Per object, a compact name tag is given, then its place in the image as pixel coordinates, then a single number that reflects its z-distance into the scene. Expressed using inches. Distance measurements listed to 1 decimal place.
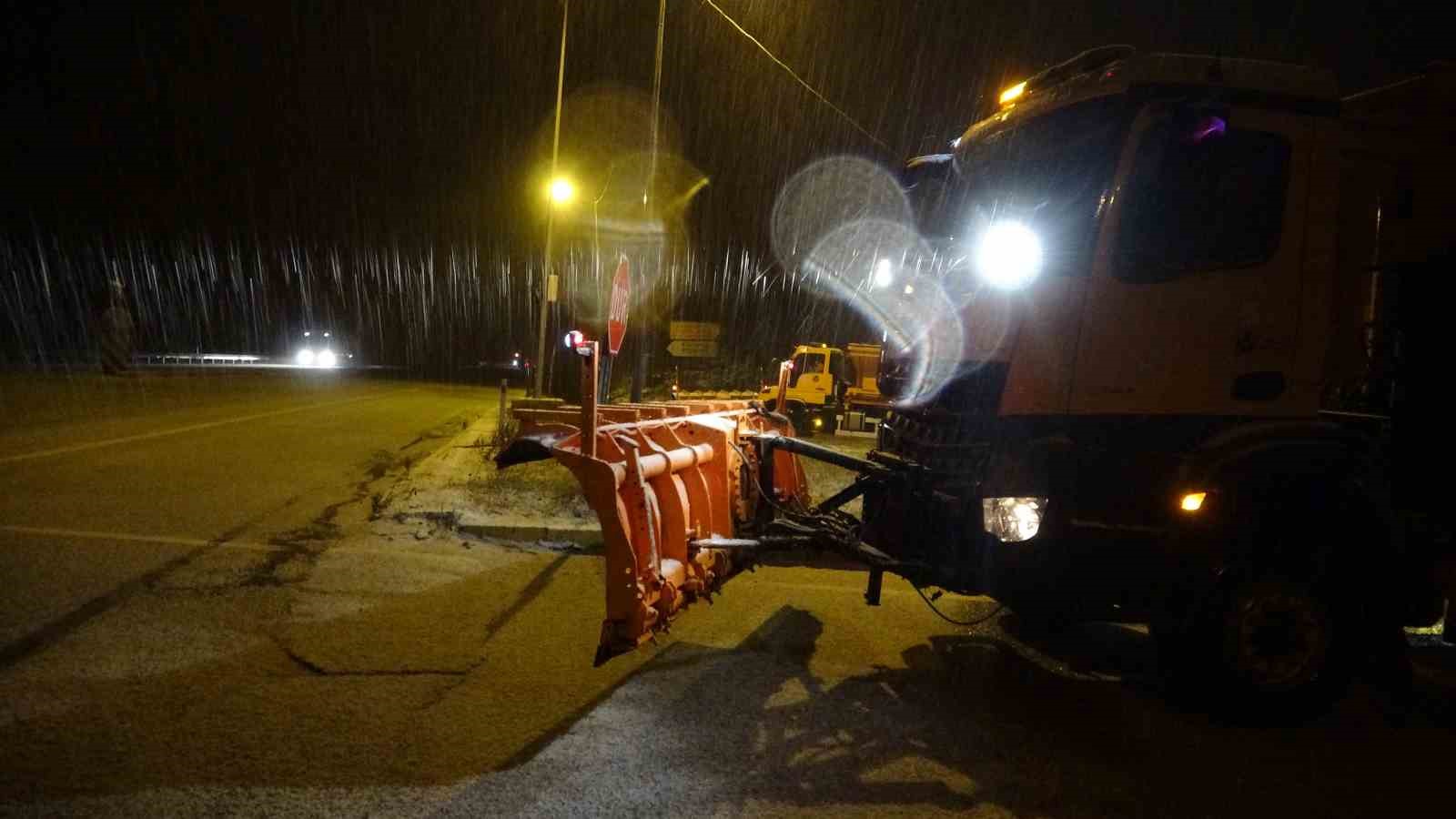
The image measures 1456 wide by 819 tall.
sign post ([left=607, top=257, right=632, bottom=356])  275.3
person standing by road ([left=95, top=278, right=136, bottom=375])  1040.8
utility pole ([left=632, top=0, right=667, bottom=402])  459.8
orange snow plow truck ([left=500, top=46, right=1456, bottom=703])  162.1
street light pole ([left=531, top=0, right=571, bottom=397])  704.4
